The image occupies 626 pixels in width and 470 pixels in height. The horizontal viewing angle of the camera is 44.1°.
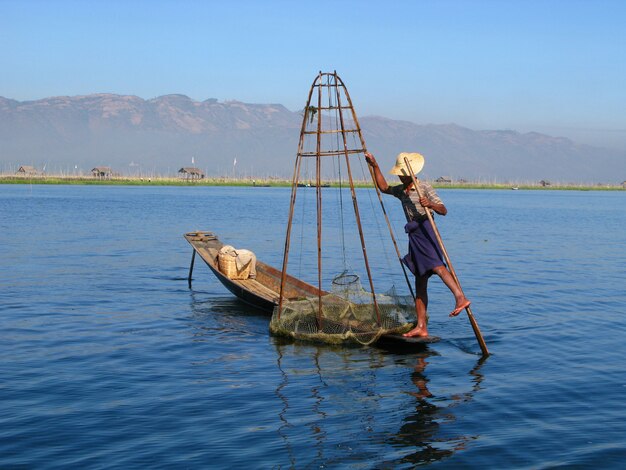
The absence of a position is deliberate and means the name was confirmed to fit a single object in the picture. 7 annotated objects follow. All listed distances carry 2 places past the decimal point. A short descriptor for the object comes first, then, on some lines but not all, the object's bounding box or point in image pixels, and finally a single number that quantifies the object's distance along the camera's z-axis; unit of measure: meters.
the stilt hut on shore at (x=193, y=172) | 97.70
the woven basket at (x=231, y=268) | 13.45
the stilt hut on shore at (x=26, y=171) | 88.04
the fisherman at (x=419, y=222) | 8.75
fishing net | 9.80
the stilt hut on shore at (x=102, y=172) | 94.94
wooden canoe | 11.91
